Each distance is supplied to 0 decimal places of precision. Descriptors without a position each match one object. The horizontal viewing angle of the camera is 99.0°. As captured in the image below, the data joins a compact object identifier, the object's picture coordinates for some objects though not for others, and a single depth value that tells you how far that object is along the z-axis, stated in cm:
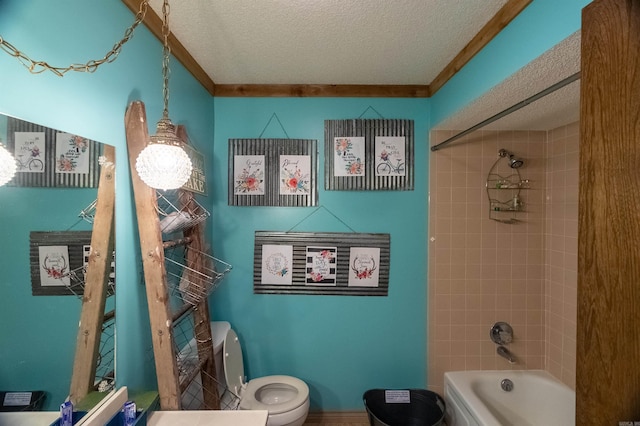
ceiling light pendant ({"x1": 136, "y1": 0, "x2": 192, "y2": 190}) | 96
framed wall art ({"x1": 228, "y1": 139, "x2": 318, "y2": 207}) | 206
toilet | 166
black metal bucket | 196
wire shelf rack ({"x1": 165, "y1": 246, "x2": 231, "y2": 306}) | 146
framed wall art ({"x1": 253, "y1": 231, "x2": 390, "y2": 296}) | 206
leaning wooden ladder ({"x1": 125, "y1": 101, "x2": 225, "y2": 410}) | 113
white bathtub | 182
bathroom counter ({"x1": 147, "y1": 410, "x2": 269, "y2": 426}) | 112
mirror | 71
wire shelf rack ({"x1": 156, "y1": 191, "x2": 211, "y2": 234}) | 130
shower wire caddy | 204
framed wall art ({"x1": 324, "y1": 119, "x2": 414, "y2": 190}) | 206
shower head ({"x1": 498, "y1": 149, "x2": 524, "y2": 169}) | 198
